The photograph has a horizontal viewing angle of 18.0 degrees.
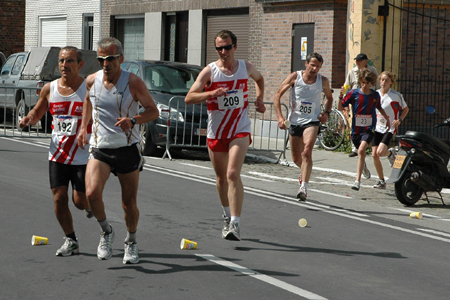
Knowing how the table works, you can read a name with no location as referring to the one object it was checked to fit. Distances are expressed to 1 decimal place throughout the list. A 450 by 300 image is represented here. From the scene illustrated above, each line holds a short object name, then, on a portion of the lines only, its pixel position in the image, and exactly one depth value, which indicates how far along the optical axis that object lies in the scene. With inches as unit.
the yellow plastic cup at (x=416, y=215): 682.8
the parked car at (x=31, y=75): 1384.1
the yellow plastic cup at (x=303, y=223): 608.1
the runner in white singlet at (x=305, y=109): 723.4
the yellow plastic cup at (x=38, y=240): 507.8
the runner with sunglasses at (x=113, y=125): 443.3
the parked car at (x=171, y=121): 1049.7
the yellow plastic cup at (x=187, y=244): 505.3
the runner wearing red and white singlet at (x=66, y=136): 469.9
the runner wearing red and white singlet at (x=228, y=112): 532.5
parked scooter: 742.6
